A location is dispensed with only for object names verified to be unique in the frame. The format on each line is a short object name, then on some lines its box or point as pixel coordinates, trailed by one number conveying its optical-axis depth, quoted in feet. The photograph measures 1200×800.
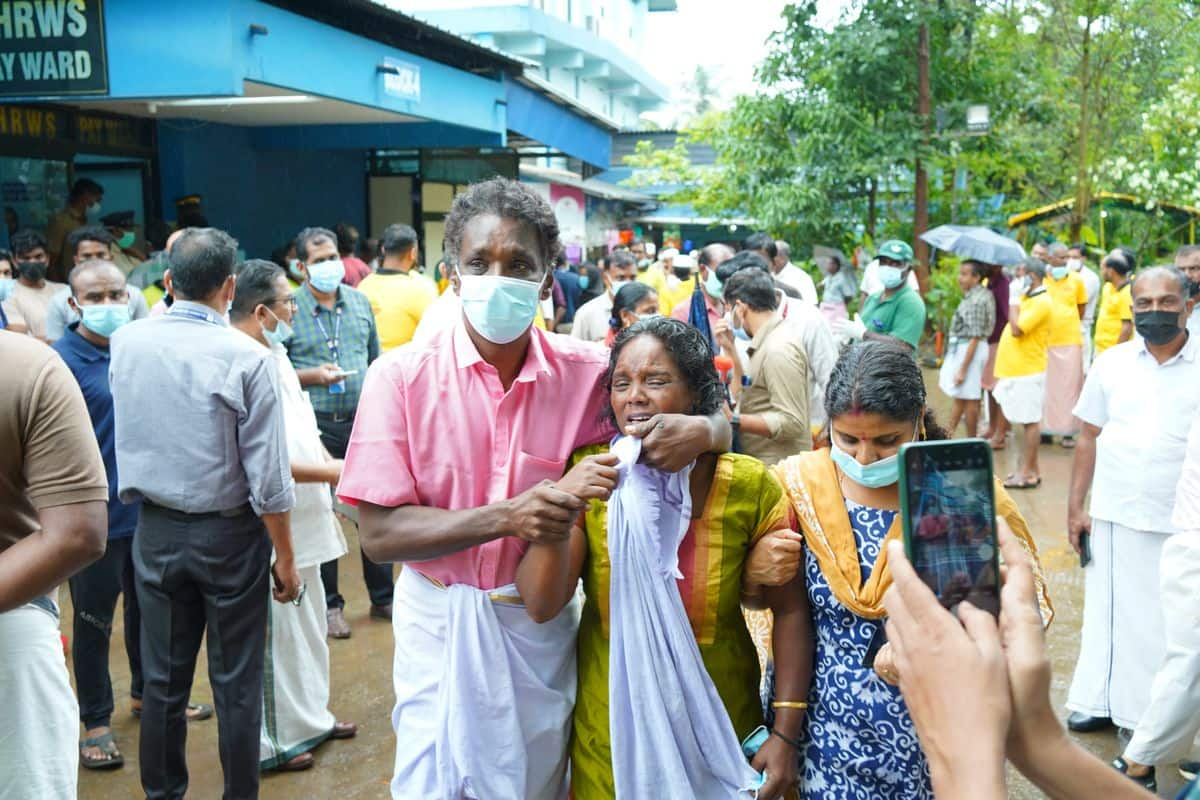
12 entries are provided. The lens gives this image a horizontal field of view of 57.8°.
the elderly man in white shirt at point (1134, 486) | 14.05
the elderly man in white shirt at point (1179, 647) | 11.99
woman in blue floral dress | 7.89
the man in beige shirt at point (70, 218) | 27.96
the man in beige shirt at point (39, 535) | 7.37
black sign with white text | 21.29
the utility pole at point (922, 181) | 53.11
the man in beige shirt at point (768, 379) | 16.65
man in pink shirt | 7.50
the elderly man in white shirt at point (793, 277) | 28.42
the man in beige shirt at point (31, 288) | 22.35
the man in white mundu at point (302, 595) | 14.08
